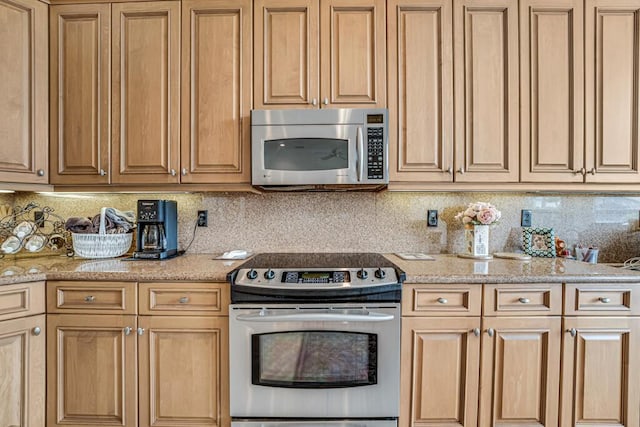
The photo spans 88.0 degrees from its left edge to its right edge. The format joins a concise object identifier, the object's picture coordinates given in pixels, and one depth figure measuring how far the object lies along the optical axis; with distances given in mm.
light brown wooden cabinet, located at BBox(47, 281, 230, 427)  1504
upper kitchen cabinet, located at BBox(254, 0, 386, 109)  1806
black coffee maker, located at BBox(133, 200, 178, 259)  1831
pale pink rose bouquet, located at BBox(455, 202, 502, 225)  1871
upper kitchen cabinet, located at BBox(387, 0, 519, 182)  1808
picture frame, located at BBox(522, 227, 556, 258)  2002
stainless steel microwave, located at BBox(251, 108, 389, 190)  1746
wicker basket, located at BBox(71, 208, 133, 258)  1822
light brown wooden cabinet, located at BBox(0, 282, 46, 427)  1431
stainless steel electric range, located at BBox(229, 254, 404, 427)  1466
